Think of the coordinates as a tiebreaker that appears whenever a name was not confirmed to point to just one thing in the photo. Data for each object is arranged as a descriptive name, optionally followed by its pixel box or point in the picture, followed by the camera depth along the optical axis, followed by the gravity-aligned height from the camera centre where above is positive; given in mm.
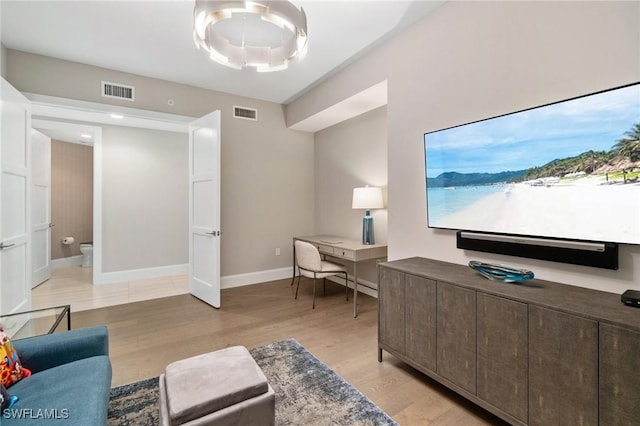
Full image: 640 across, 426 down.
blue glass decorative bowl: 1697 -357
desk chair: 3438 -610
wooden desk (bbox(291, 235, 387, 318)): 3246 -415
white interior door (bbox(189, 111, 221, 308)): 3482 +91
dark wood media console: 1206 -675
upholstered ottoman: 1192 -783
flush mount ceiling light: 1485 +1104
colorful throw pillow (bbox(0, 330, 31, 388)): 1295 -688
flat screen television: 1425 +253
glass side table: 1865 -716
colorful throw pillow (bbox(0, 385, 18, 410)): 1163 -756
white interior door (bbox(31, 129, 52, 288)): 4297 +145
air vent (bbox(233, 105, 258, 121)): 4268 +1544
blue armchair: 1124 -765
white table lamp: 3504 +141
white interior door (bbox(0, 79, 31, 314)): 2475 +148
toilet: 5367 -706
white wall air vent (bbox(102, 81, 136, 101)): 3365 +1492
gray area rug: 1686 -1187
